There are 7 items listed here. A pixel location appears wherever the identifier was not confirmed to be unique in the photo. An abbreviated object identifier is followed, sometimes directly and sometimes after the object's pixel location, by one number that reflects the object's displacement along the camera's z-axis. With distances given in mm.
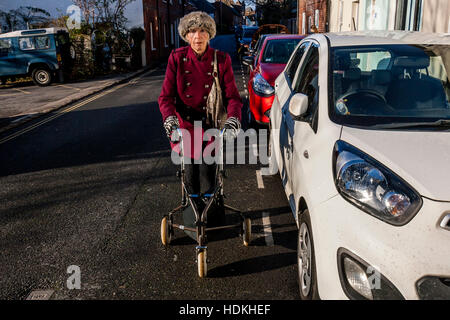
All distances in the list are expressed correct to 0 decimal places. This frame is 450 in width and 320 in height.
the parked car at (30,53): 18828
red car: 7625
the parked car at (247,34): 35659
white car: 2145
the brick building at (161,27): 30578
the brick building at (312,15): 22938
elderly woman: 3711
